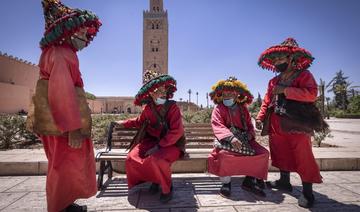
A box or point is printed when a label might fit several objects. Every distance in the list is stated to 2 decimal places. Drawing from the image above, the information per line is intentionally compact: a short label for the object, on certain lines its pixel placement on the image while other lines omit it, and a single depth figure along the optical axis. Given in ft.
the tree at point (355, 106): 141.37
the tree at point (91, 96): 199.10
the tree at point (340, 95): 188.46
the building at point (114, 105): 215.10
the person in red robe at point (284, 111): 10.69
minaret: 202.80
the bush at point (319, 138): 23.38
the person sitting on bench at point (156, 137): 10.99
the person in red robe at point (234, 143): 11.58
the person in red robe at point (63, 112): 7.81
